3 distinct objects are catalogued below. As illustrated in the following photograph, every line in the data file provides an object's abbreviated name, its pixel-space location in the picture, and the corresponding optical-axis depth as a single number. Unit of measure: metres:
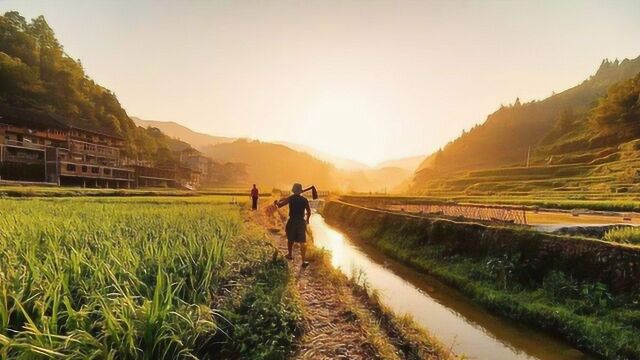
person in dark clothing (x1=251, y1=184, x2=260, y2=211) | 28.14
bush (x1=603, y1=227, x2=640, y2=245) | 11.38
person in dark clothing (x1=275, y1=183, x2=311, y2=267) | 11.31
